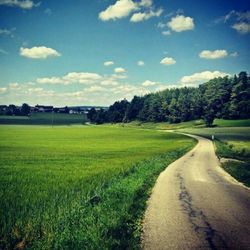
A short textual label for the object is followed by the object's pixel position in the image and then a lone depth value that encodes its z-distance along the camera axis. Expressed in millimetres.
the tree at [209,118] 121188
